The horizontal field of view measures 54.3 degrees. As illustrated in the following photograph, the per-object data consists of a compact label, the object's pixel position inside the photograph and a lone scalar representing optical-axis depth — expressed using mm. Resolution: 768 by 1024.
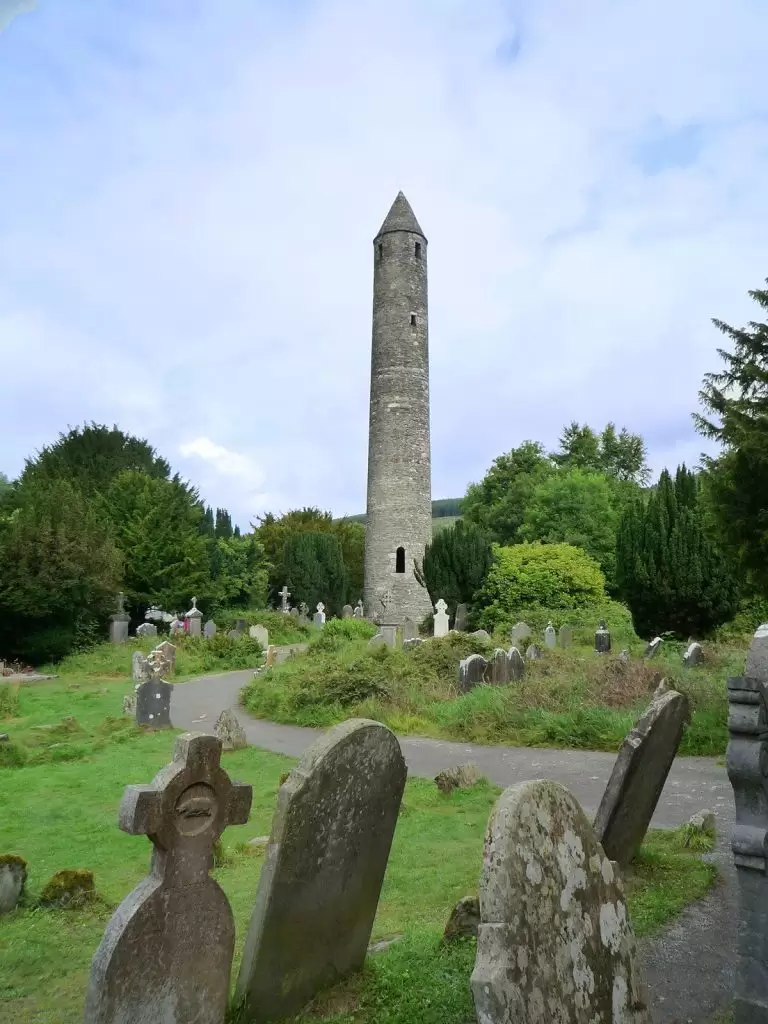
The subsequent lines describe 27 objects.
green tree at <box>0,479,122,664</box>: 20406
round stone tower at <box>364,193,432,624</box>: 30906
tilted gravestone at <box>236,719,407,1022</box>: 3209
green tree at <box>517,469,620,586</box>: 36500
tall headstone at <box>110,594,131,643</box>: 23391
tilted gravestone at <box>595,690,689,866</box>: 4656
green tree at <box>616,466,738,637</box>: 17703
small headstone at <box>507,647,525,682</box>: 13867
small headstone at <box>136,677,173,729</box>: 11508
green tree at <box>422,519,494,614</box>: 26500
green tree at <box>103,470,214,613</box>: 28250
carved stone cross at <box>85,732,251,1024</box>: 2951
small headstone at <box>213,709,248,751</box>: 9945
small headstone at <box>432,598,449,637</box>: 23202
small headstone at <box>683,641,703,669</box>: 14539
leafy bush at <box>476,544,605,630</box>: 26172
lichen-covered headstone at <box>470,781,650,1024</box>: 2195
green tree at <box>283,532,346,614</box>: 38469
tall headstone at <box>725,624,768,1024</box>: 3059
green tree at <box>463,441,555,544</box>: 42656
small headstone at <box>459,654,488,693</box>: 13641
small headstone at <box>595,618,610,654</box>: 19875
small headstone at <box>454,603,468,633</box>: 26250
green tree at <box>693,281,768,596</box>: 7449
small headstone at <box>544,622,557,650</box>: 20659
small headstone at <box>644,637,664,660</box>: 16386
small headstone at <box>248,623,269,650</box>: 24672
